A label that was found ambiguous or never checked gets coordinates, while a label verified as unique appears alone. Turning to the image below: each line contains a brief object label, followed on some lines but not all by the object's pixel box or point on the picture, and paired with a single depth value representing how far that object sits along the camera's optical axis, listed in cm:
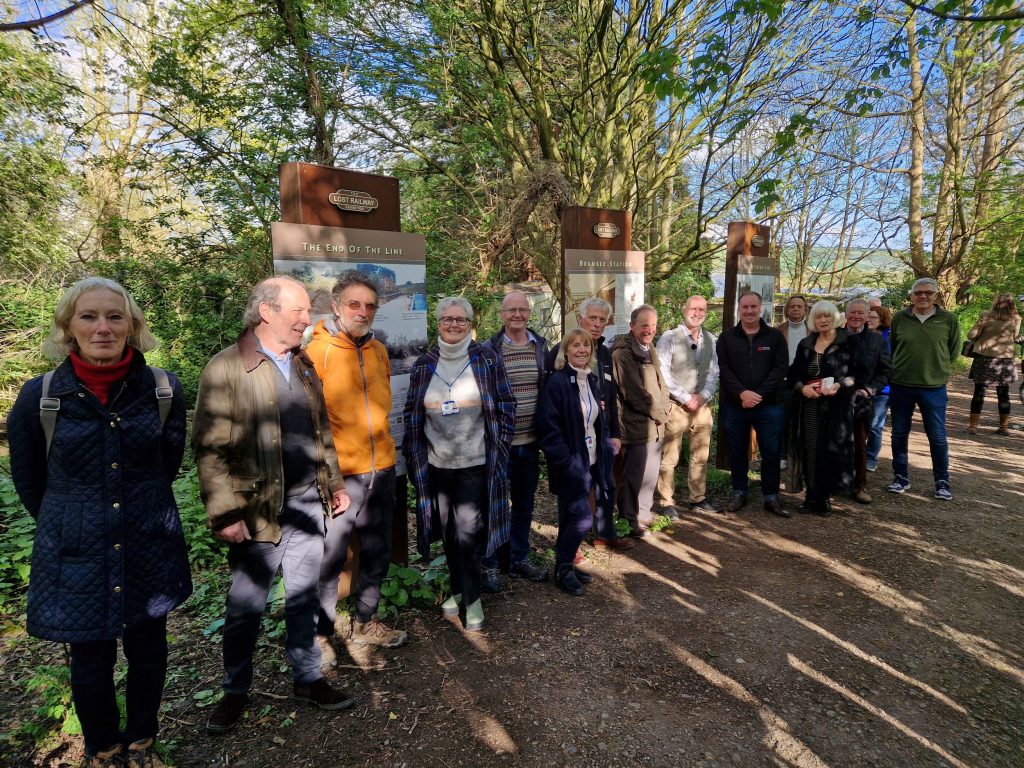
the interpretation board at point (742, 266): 661
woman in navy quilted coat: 205
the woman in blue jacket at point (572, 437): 380
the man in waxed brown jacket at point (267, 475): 240
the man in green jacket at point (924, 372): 564
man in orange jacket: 303
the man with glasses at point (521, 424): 399
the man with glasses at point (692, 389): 534
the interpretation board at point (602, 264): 482
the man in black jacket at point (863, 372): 530
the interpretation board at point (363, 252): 329
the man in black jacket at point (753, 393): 520
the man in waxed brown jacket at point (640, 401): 464
